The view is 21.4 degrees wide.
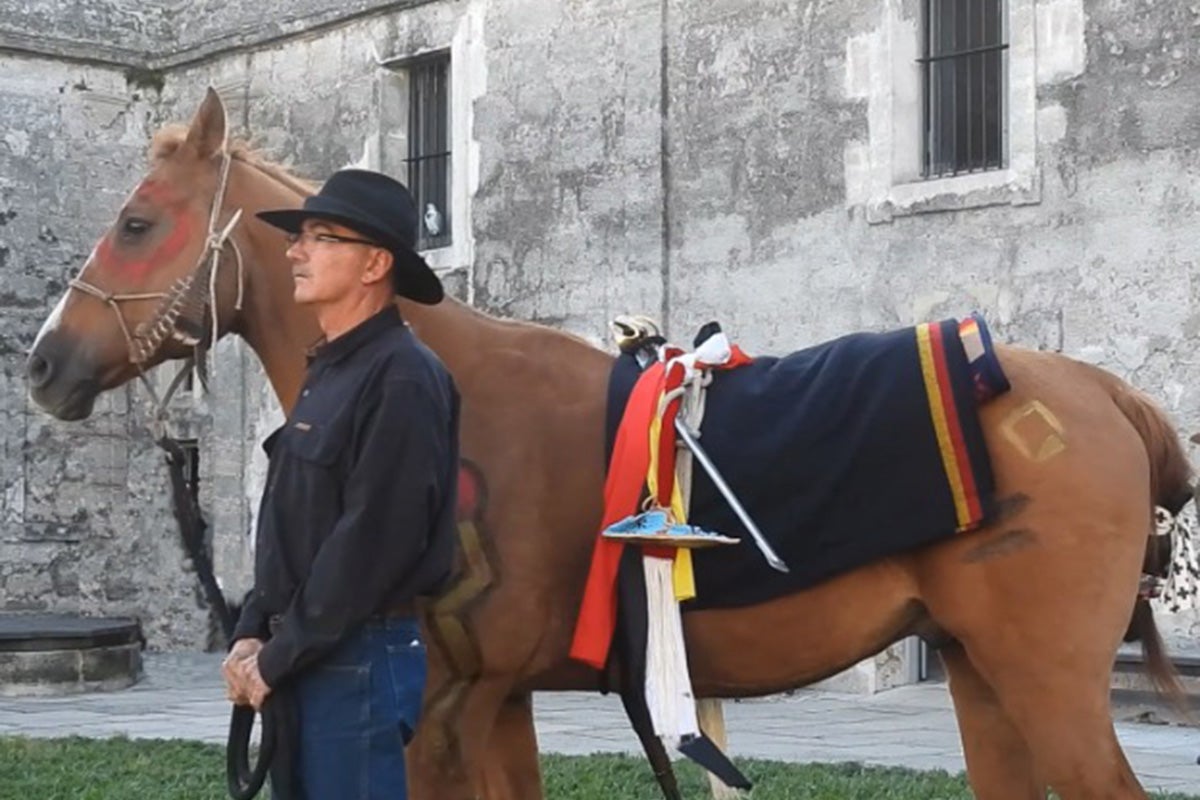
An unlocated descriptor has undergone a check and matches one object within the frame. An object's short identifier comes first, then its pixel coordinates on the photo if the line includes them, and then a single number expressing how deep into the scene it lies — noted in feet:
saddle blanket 24.96
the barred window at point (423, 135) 82.38
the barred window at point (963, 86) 63.45
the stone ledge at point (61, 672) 69.86
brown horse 24.26
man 18.48
